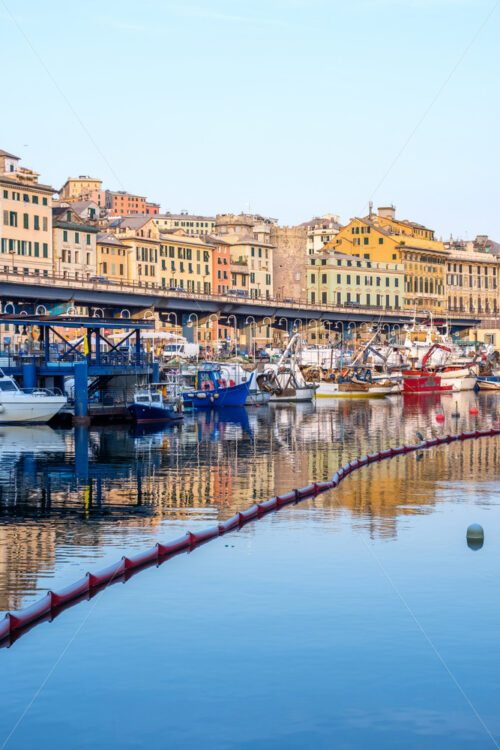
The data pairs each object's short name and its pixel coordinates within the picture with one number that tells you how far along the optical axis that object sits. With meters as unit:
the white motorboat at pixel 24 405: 75.00
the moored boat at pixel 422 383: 132.50
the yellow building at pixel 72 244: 161.62
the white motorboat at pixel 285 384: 112.50
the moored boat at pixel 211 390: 99.38
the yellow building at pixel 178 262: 191.25
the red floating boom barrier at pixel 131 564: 24.19
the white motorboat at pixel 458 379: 143.50
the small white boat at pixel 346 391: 123.56
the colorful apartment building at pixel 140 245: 182.00
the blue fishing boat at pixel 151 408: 80.00
